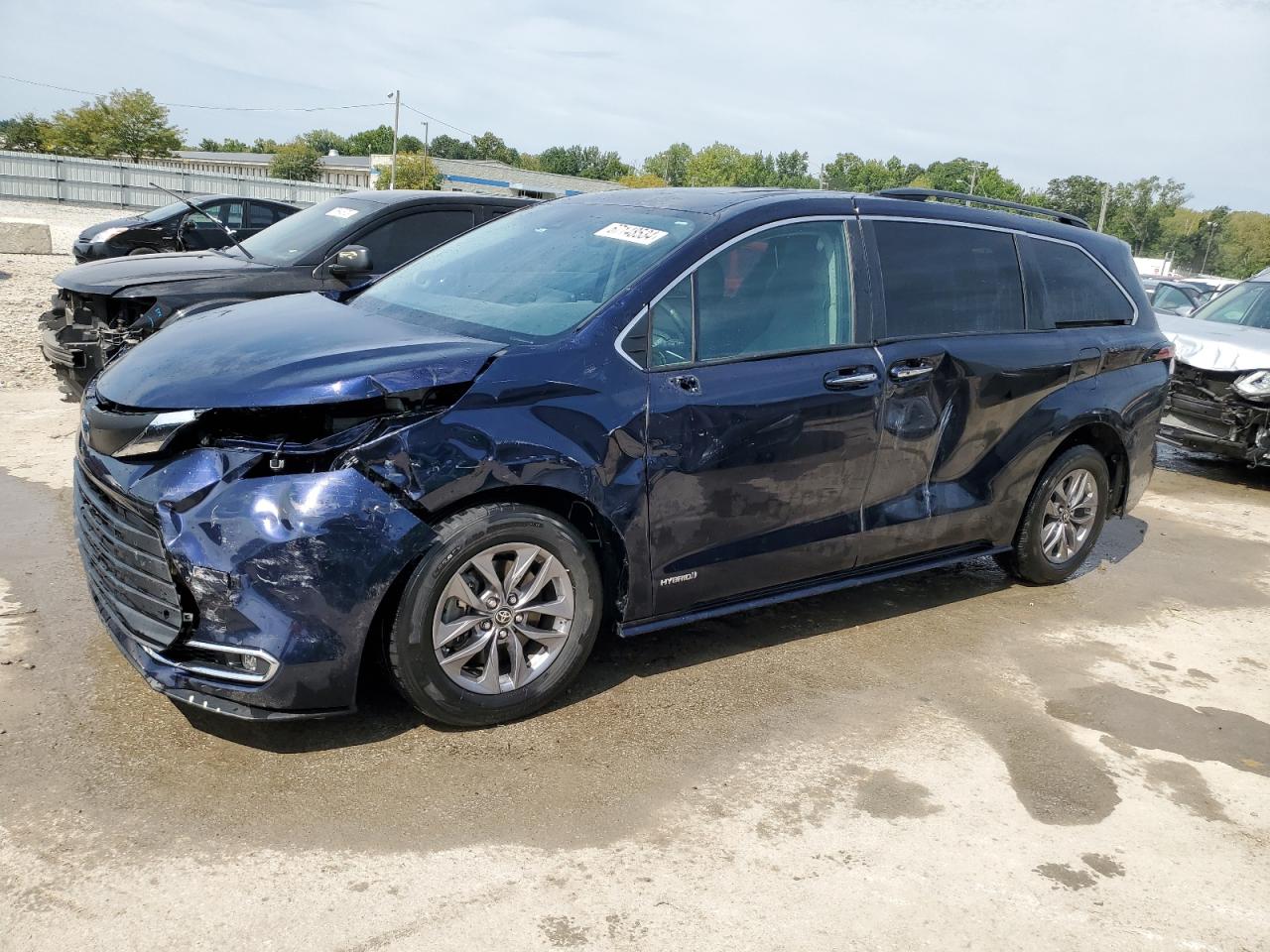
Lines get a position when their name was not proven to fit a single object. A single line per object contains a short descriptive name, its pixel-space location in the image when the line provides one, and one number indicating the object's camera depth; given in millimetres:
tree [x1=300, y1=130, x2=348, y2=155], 142000
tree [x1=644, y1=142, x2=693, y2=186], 145625
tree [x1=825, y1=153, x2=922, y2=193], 120438
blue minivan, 3203
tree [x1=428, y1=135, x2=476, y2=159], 144750
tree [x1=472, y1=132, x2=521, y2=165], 140625
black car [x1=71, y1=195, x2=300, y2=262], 15016
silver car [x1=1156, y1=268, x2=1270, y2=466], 8328
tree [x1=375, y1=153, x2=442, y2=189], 74375
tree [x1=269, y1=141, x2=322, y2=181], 84812
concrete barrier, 19375
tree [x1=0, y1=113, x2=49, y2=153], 69562
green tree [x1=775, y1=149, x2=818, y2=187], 153875
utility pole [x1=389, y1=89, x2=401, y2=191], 67869
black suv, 6555
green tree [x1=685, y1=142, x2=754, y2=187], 131575
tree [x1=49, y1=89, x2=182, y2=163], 64875
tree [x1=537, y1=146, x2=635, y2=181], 147500
